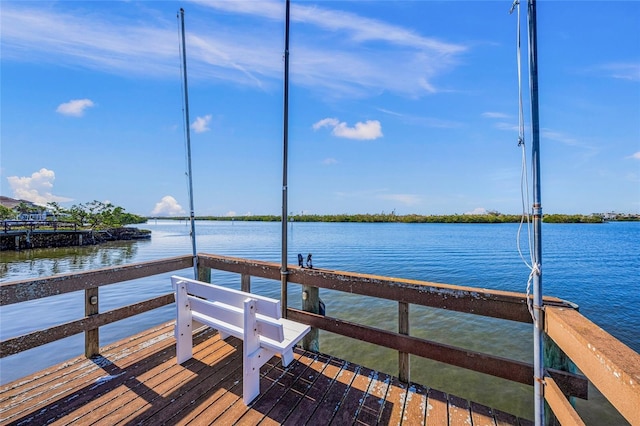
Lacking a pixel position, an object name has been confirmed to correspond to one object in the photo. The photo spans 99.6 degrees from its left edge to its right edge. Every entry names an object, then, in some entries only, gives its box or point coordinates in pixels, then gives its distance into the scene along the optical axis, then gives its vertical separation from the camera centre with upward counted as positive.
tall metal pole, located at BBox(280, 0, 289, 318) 2.68 +0.54
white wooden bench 1.93 -0.85
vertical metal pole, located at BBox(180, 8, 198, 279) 3.31 +1.02
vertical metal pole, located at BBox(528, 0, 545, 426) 1.34 -0.06
